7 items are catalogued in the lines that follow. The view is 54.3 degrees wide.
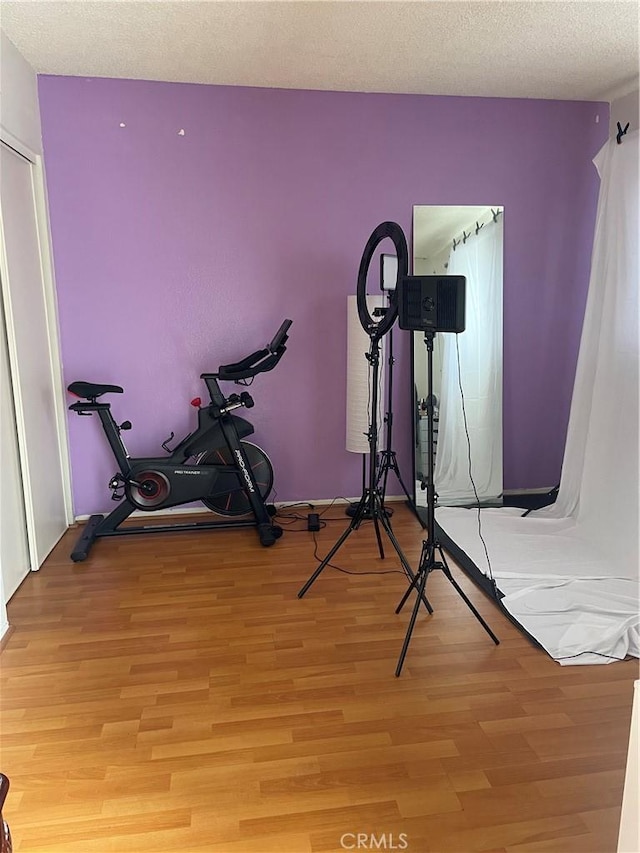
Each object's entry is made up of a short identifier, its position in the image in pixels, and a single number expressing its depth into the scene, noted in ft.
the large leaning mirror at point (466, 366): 12.76
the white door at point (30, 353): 9.83
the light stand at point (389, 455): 11.12
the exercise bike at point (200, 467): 11.34
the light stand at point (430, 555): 7.98
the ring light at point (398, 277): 8.46
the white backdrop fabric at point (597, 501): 9.17
